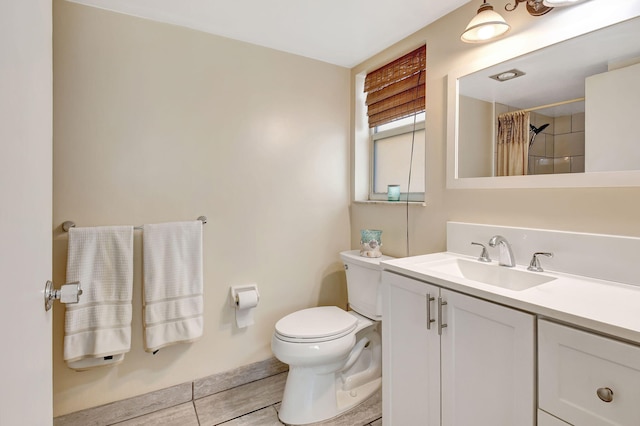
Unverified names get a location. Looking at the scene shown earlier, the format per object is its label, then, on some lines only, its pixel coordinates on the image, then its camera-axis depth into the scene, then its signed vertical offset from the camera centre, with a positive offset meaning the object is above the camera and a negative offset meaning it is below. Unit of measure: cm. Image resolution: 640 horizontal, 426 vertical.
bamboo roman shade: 191 +81
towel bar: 153 -7
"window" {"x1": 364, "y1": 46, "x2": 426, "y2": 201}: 197 +60
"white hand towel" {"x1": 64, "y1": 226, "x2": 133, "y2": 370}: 149 -43
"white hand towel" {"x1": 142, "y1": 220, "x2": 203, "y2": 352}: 165 -39
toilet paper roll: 189 -58
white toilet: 161 -75
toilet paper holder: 193 -50
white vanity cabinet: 94 -51
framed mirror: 110 +41
